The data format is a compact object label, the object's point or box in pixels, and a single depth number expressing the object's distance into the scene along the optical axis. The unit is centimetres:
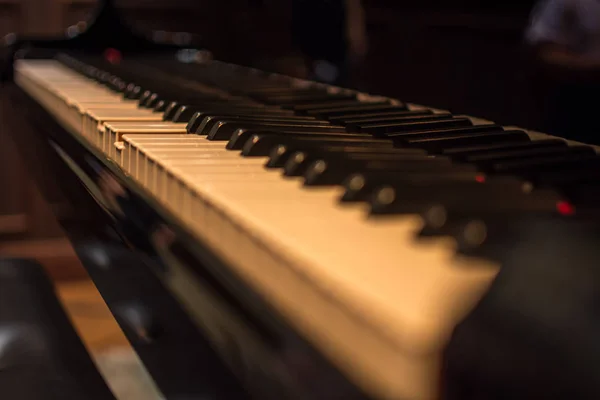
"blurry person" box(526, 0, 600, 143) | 89
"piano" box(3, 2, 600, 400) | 30
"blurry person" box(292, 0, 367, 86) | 141
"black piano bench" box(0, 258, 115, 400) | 98
